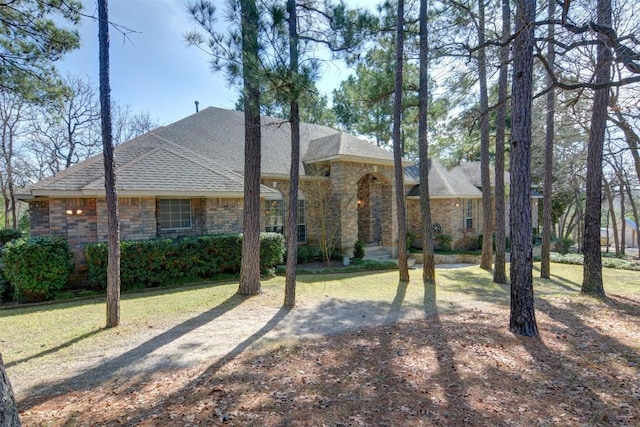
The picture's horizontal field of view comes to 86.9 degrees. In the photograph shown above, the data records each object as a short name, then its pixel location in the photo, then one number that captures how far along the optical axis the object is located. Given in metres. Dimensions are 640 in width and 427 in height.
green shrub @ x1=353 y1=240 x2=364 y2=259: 15.00
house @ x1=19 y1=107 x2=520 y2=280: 9.52
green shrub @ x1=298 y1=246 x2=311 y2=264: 14.08
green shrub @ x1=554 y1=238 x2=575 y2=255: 22.64
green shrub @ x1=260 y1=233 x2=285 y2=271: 10.91
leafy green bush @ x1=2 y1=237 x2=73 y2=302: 7.88
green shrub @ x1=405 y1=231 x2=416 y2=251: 17.76
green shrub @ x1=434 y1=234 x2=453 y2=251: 18.86
